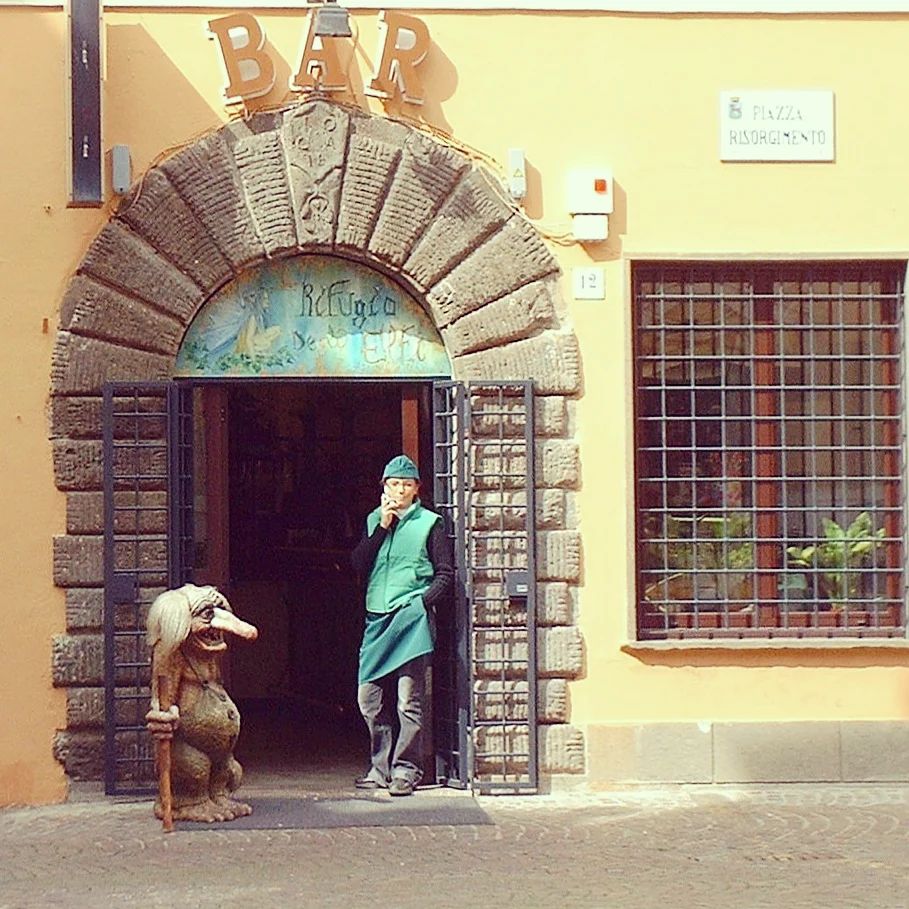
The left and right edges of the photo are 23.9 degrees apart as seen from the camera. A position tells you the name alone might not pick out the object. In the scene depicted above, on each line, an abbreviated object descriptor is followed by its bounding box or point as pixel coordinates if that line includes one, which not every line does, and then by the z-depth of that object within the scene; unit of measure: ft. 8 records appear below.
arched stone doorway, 37.45
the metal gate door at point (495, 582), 37.86
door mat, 35.22
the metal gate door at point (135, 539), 37.24
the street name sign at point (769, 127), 38.55
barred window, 38.86
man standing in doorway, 37.63
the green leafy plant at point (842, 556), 39.19
